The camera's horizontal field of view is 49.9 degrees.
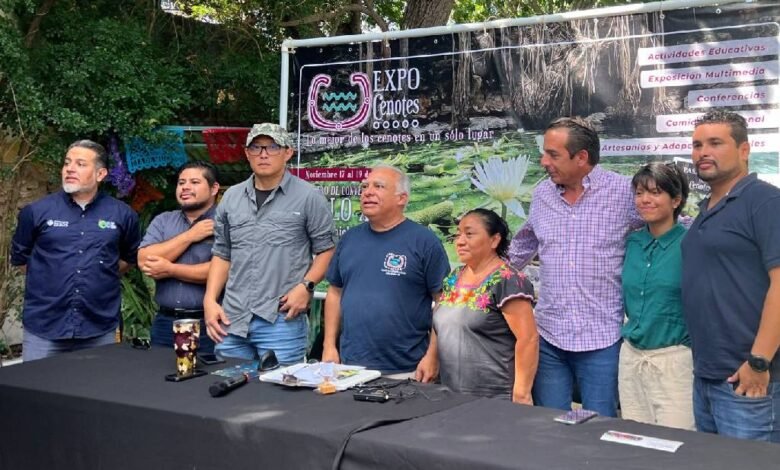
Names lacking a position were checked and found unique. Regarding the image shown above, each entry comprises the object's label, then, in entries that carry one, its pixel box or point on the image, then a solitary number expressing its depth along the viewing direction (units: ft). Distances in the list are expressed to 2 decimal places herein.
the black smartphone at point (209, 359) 10.24
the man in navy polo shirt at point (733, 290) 8.55
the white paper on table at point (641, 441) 6.62
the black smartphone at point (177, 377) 9.33
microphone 8.56
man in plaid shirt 10.35
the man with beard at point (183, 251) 12.87
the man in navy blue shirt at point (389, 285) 11.41
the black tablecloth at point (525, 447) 6.31
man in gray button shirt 12.32
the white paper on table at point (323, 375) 8.79
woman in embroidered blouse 9.92
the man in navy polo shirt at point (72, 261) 12.98
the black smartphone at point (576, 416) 7.38
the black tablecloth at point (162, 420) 7.47
